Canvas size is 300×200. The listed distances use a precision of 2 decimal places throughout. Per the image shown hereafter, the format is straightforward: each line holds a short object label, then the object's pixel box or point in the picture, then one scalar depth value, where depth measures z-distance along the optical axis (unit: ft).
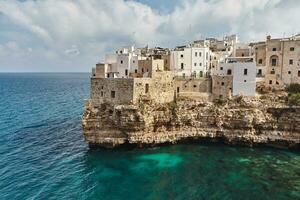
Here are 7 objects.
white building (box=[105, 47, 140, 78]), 150.92
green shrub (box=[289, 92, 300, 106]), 133.59
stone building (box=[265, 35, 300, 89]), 152.05
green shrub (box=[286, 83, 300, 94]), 146.61
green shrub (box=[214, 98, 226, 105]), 145.28
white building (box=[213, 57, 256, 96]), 146.00
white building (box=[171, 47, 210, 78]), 166.09
